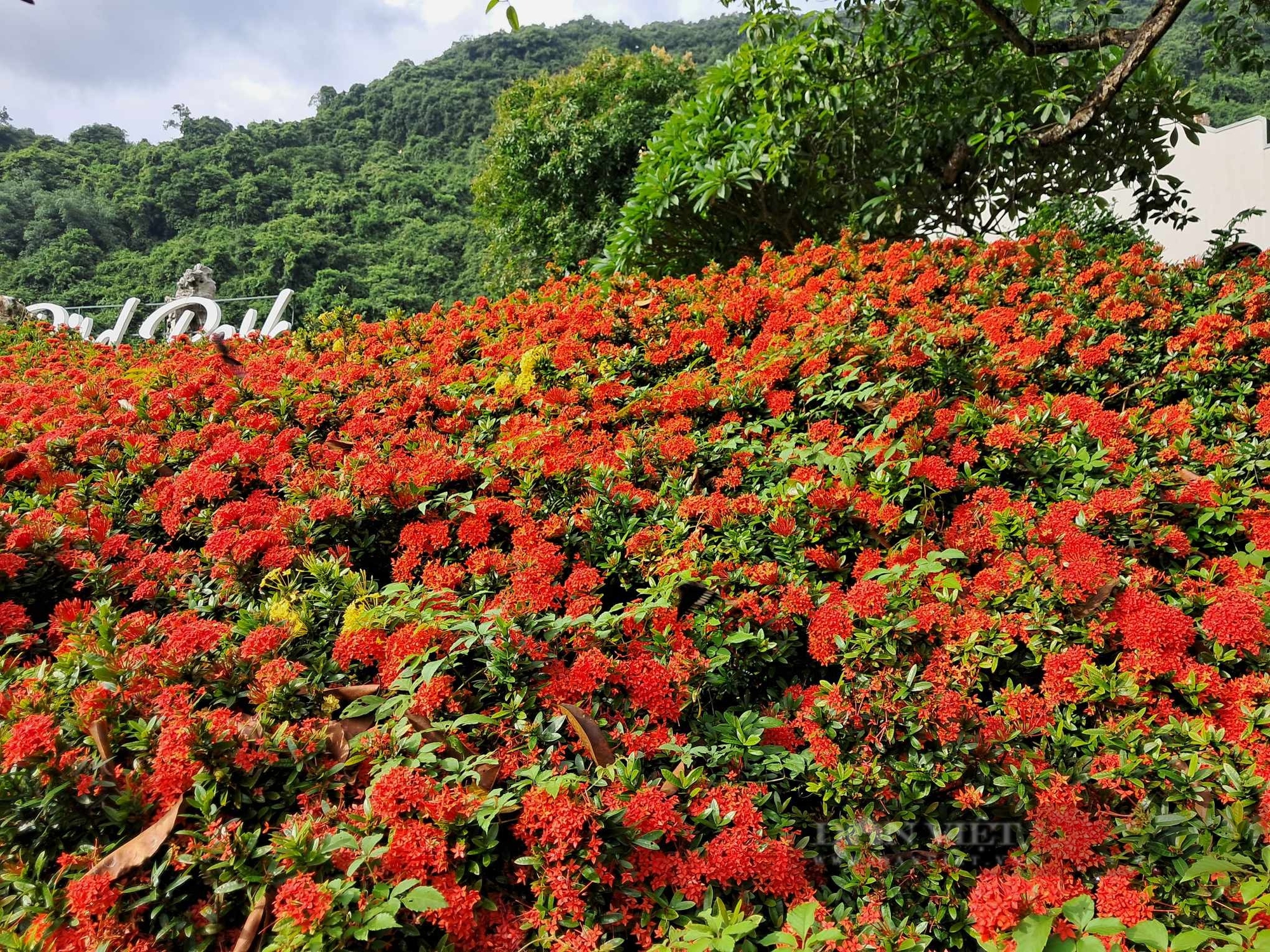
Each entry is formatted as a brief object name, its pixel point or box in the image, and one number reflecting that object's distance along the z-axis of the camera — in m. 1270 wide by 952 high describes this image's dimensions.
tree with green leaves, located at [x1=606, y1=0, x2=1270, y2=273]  3.82
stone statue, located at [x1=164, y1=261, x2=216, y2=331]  16.23
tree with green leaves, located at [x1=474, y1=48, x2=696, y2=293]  14.98
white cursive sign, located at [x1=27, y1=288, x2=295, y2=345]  10.11
